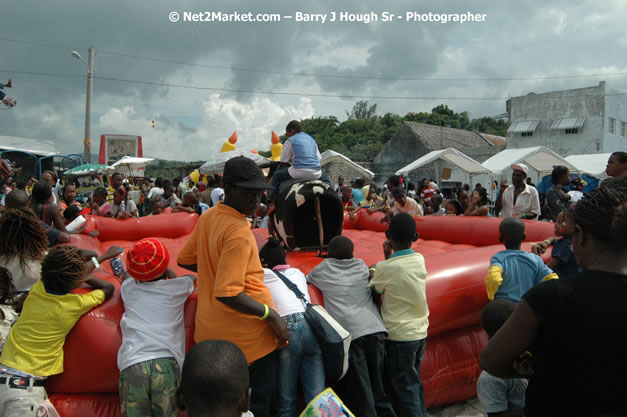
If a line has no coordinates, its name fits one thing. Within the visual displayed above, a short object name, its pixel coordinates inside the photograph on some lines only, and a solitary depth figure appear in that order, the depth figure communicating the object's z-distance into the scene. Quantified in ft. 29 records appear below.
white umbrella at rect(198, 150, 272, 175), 44.52
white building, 78.43
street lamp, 56.70
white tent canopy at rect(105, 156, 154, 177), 55.52
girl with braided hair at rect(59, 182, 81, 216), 20.89
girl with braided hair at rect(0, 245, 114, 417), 7.13
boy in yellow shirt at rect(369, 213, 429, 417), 8.63
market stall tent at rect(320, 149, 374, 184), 69.10
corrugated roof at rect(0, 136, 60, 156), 66.26
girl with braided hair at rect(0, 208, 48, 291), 11.12
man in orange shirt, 6.63
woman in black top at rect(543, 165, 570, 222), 15.26
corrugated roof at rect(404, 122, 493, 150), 92.68
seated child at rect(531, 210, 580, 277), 10.75
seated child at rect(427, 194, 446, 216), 27.83
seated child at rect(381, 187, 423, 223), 22.68
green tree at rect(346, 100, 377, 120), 183.52
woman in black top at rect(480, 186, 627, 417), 4.11
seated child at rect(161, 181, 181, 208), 29.19
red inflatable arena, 7.80
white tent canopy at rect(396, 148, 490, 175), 50.34
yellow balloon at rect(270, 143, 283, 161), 48.85
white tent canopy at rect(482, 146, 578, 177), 46.47
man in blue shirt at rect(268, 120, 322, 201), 15.79
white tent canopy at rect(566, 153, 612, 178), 47.88
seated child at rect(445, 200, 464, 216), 24.66
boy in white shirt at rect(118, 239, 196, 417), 6.88
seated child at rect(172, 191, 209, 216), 25.45
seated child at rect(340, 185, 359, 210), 30.66
